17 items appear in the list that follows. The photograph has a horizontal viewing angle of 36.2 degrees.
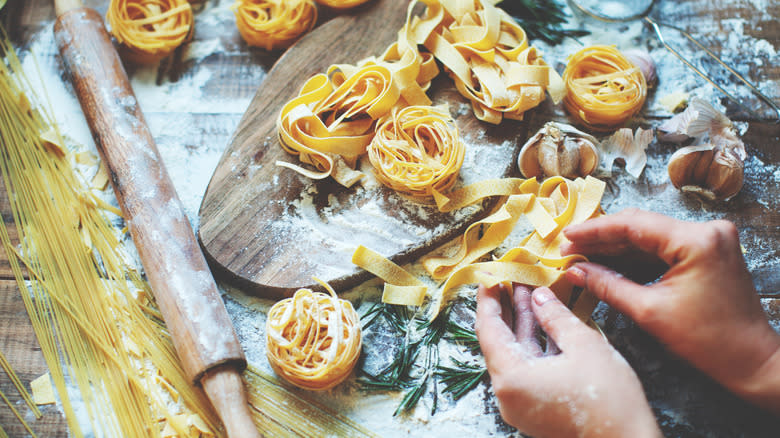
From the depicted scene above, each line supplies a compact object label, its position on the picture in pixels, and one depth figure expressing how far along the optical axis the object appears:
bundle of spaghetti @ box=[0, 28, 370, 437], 0.72
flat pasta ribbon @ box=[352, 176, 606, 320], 0.73
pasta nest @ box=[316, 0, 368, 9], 0.82
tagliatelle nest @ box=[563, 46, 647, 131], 0.78
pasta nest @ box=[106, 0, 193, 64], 0.82
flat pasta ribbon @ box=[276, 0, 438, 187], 0.77
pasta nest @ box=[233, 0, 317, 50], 0.82
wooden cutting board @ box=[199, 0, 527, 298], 0.75
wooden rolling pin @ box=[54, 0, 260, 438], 0.71
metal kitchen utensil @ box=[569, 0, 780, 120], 0.83
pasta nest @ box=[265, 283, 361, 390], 0.71
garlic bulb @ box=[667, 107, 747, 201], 0.76
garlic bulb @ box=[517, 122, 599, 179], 0.76
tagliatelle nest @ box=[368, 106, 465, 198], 0.75
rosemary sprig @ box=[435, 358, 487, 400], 0.72
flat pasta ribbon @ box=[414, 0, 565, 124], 0.77
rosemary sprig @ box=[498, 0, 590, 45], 0.83
